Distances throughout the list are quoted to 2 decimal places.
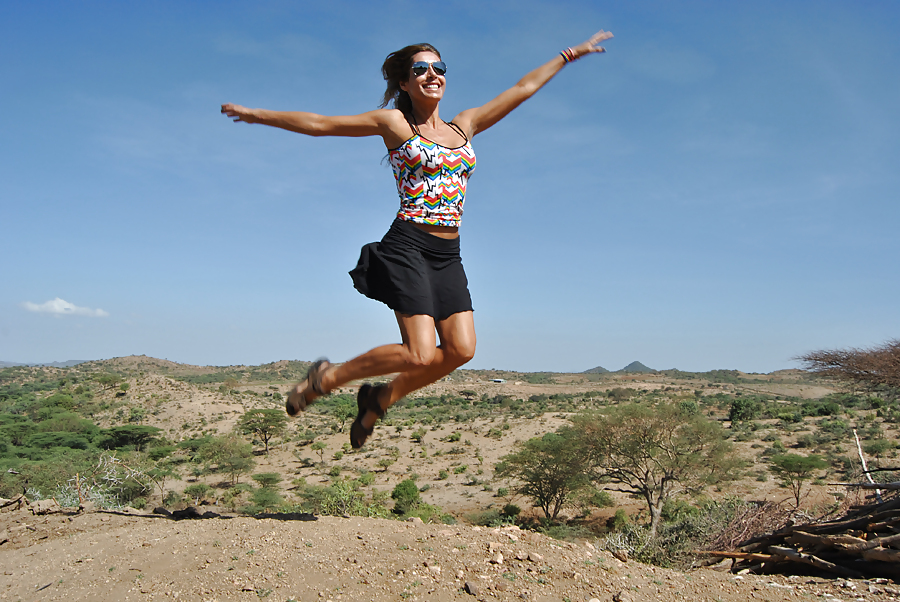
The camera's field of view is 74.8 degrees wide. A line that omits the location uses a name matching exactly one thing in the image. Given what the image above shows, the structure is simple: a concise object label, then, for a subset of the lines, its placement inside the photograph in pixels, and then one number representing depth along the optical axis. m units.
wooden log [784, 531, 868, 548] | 7.27
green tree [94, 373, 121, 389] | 57.91
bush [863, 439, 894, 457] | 33.46
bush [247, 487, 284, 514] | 24.72
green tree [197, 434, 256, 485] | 33.78
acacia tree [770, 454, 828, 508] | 28.70
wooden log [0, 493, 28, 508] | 9.08
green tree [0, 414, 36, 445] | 37.38
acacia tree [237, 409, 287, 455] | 42.19
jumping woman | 3.58
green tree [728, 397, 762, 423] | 50.25
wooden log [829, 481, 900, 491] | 8.20
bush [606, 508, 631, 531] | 26.52
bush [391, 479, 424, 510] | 26.33
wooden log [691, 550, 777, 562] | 8.05
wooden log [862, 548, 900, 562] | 6.72
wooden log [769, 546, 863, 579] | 6.96
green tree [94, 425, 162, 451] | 38.41
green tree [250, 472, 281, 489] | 31.14
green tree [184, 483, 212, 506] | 29.43
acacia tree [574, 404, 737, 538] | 27.80
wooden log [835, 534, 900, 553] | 6.94
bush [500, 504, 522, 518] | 28.50
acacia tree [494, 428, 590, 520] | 28.98
